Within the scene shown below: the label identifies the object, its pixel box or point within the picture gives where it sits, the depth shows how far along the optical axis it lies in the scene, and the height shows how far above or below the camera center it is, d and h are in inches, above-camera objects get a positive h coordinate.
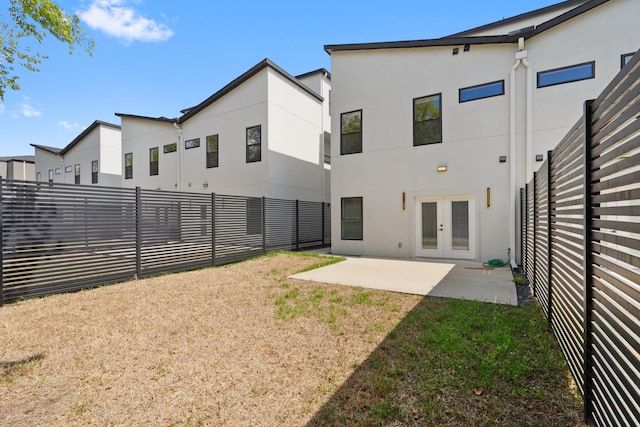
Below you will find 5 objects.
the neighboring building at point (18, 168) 1184.3 +175.6
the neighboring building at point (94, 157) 826.8 +154.3
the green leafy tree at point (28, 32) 335.0 +208.7
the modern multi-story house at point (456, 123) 304.7 +104.1
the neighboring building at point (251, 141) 507.2 +133.3
